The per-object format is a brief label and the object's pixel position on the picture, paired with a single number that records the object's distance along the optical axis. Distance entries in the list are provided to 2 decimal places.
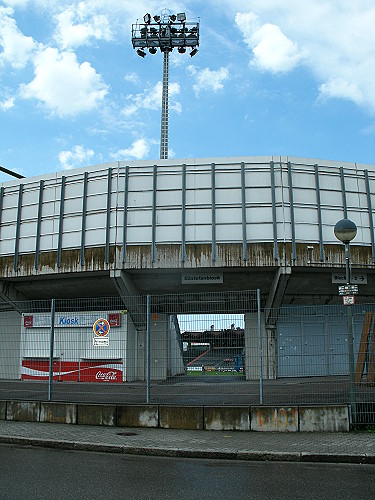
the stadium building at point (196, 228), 20.20
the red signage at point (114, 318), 17.93
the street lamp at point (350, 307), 9.51
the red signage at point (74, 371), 11.84
